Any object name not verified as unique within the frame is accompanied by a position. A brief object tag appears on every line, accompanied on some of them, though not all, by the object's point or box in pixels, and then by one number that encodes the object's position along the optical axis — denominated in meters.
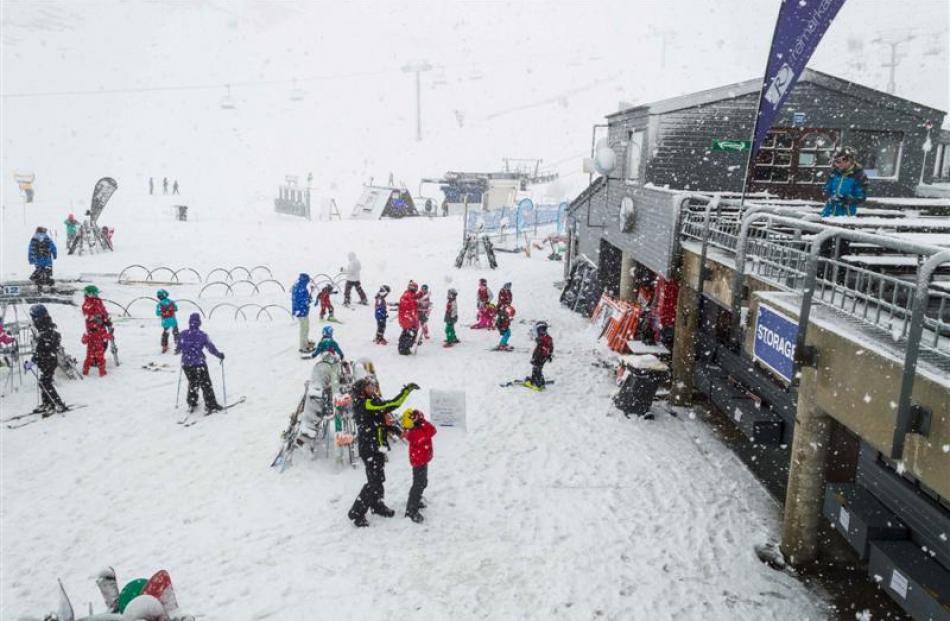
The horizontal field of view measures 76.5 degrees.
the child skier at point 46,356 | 11.13
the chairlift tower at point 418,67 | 62.34
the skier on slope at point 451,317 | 15.77
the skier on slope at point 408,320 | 15.03
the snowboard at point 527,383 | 13.08
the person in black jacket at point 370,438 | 7.87
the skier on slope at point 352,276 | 20.09
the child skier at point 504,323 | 15.73
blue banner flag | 7.72
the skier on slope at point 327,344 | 10.21
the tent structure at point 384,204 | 40.28
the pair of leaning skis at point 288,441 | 9.45
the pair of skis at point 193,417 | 11.10
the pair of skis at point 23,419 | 10.88
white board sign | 10.62
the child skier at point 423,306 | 15.79
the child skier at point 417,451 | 7.94
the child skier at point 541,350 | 12.81
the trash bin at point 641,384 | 11.81
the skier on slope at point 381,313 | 15.74
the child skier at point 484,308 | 17.64
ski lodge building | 5.02
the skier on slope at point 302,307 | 15.11
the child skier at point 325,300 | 18.03
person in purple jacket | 11.09
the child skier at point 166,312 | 14.28
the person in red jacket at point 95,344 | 13.17
